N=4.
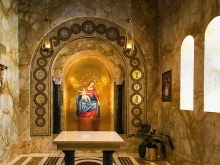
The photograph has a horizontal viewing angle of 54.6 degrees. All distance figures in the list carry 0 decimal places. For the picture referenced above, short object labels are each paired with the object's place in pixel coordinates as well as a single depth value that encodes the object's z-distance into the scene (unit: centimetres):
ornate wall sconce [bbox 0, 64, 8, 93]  531
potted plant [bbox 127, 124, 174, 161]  582
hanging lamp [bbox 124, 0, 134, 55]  671
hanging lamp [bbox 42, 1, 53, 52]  523
